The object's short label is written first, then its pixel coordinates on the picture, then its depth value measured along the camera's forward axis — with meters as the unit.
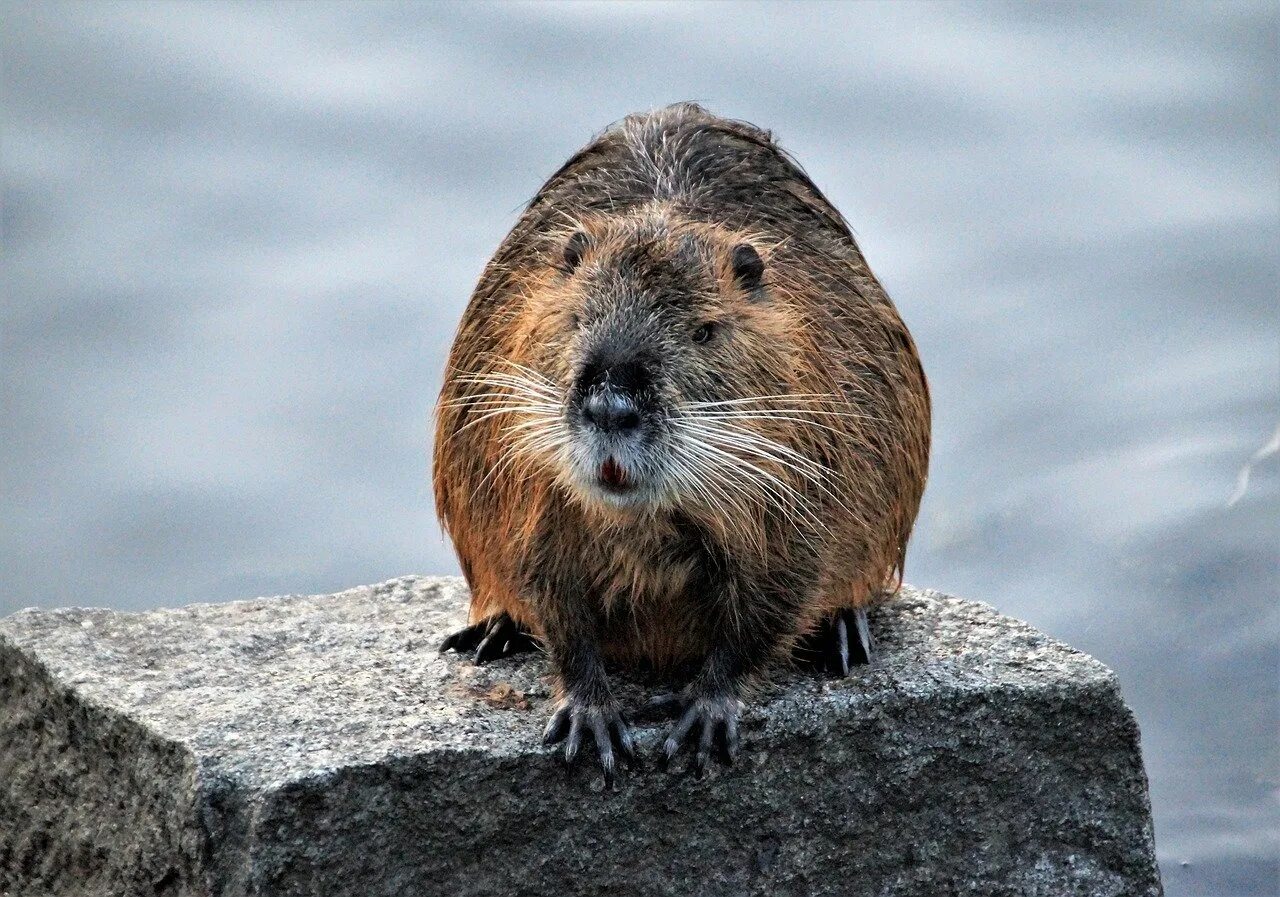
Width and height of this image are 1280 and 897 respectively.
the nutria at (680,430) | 9.18
